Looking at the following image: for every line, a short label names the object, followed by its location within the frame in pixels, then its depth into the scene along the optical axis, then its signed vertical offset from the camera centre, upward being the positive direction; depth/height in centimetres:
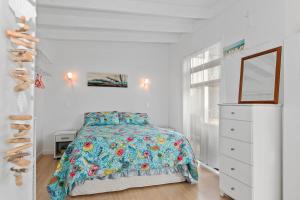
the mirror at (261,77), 226 +29
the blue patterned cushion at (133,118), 450 -42
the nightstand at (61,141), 411 -87
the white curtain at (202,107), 343 -14
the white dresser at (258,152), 205 -54
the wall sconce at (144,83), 518 +42
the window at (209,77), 339 +43
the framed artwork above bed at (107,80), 481 +47
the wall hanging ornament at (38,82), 363 +30
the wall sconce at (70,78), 464 +47
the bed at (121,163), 251 -85
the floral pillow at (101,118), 426 -42
